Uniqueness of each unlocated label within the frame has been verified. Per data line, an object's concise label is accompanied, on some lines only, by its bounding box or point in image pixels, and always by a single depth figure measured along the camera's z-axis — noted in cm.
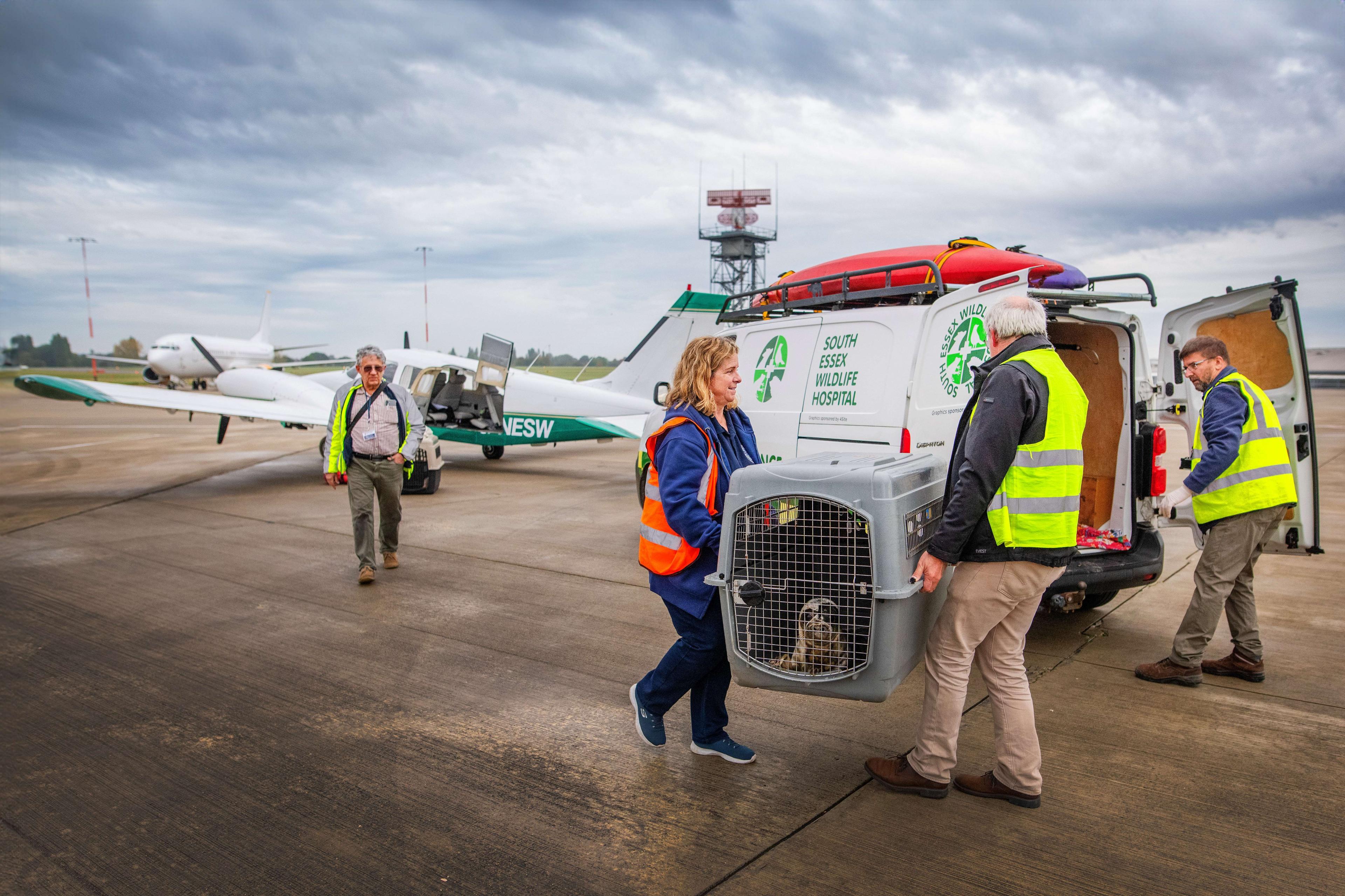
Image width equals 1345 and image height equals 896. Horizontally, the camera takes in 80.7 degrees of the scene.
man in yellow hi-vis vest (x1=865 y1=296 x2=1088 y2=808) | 270
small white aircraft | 1292
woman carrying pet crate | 294
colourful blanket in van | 450
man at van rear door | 388
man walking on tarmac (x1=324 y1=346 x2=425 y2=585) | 616
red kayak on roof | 483
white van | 432
